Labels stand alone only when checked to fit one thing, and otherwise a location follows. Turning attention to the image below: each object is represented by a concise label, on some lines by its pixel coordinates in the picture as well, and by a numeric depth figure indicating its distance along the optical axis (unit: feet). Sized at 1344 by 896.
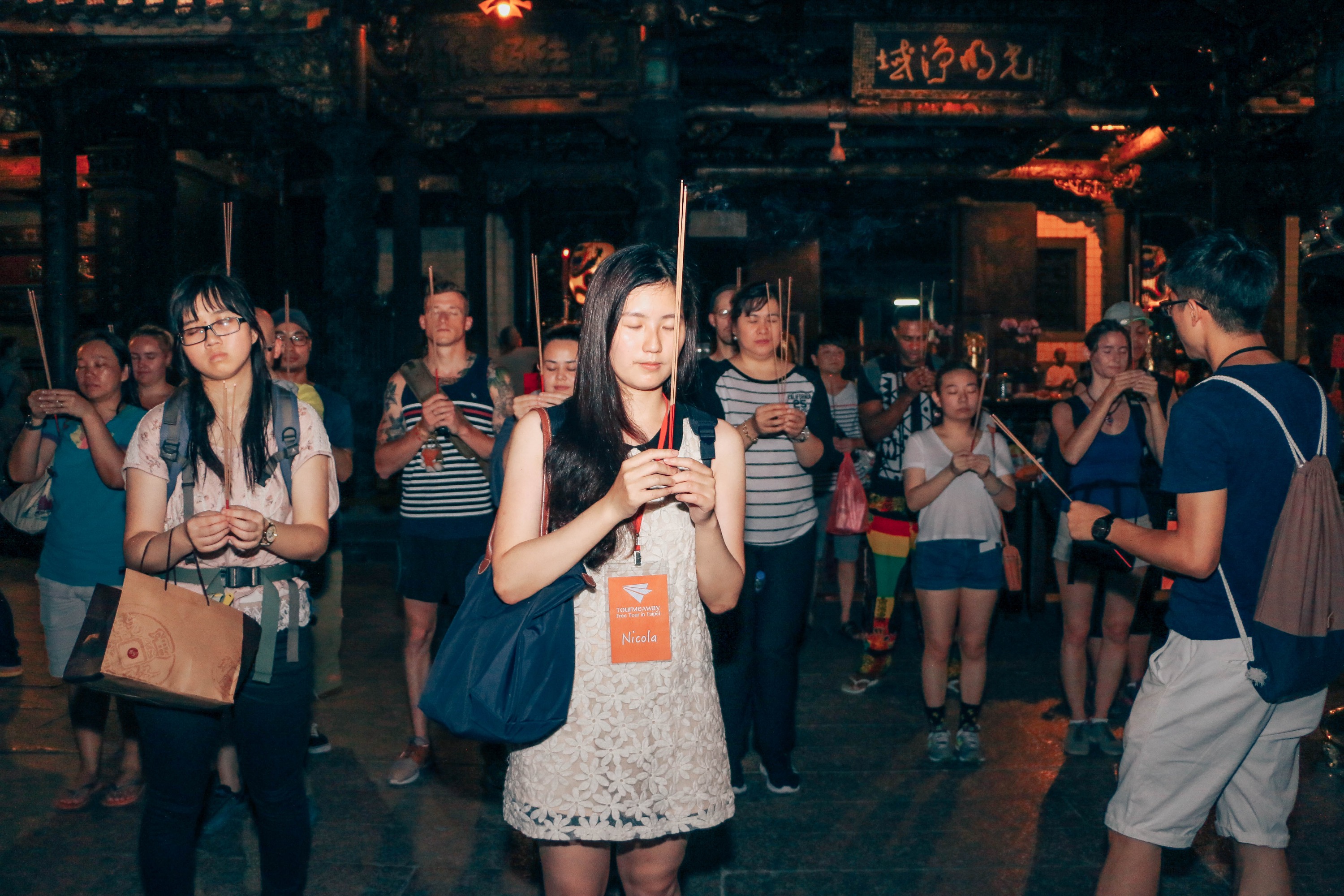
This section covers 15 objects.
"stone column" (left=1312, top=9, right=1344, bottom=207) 17.93
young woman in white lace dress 6.77
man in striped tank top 13.92
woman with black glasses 8.30
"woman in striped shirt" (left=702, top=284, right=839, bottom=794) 13.39
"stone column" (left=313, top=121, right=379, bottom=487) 29.86
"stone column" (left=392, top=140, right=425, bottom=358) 35.86
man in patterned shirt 18.33
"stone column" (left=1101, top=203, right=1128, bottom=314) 49.21
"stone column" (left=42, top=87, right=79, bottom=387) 28.99
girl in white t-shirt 14.46
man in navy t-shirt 7.91
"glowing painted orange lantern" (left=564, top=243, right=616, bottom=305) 47.26
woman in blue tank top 14.64
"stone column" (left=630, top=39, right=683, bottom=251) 28.66
